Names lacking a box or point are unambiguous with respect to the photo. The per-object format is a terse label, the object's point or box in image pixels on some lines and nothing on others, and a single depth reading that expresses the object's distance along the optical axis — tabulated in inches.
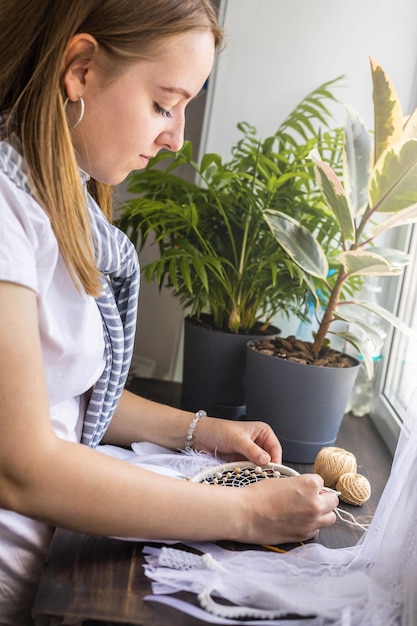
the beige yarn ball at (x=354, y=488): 43.8
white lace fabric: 29.5
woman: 30.5
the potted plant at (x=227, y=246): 58.0
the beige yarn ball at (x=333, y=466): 45.3
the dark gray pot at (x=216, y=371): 58.6
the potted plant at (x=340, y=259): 49.1
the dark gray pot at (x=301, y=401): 51.1
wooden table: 28.3
